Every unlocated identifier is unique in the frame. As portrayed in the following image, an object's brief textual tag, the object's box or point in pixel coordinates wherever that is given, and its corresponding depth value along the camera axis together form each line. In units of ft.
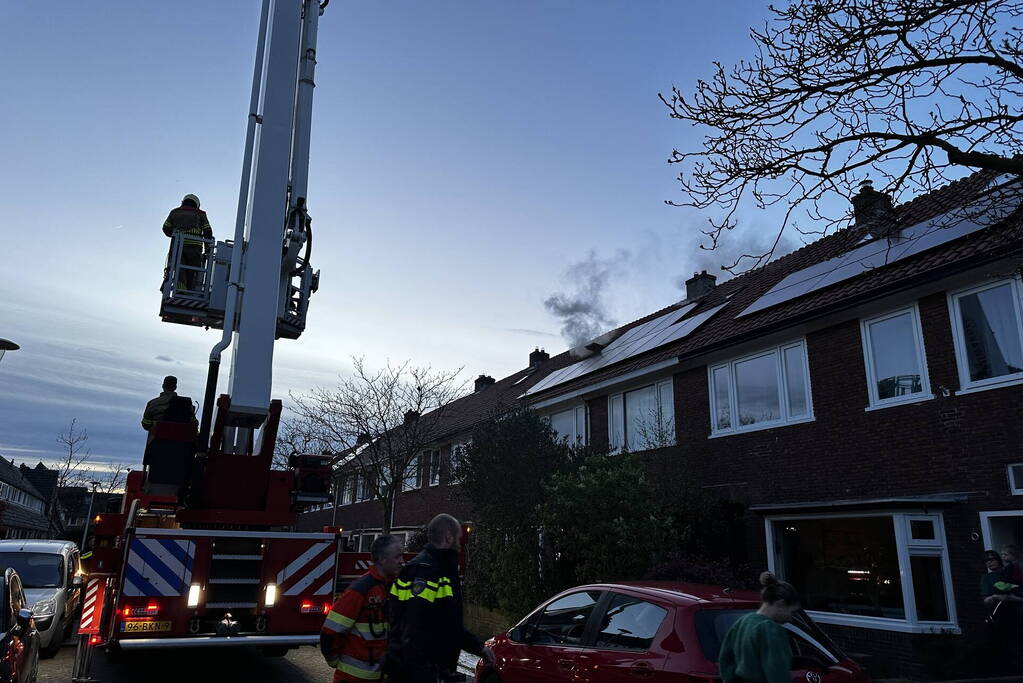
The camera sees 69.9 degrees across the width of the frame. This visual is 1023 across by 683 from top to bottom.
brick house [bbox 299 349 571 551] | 81.35
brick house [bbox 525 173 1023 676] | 30.81
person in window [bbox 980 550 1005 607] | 28.02
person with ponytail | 13.35
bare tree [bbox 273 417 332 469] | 82.64
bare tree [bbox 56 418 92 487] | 149.49
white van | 33.65
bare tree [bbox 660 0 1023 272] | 19.13
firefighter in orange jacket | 14.39
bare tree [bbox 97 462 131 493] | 192.32
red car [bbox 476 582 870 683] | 15.76
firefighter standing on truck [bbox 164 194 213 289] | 28.30
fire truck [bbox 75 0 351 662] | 23.11
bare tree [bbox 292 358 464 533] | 74.69
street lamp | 39.83
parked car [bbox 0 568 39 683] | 18.53
